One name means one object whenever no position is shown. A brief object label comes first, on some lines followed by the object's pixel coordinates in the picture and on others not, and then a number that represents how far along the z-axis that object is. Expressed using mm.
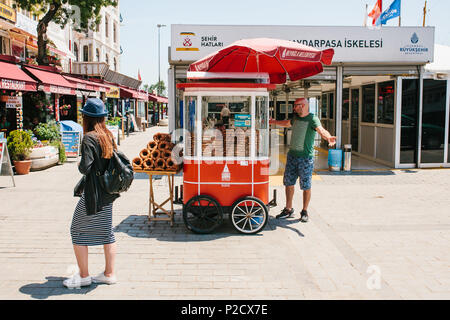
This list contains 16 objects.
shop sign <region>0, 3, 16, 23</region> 15500
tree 15656
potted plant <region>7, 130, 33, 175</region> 10961
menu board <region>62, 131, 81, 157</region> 14367
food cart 6055
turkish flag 12984
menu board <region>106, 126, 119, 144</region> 19375
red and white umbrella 6426
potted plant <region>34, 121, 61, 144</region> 13250
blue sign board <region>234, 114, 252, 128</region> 6043
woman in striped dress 4035
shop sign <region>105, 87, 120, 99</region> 22680
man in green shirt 6742
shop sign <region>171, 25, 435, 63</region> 11391
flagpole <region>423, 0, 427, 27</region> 22077
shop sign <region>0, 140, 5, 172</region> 9133
